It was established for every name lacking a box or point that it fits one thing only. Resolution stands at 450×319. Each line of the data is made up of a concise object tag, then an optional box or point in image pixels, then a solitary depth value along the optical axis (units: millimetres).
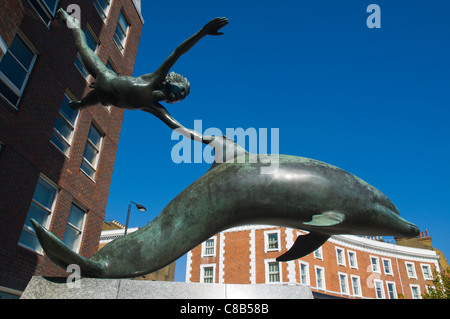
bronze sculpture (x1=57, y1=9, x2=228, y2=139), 3475
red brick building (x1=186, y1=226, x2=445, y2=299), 30016
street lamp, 18891
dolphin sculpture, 2982
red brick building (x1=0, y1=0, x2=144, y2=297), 9727
